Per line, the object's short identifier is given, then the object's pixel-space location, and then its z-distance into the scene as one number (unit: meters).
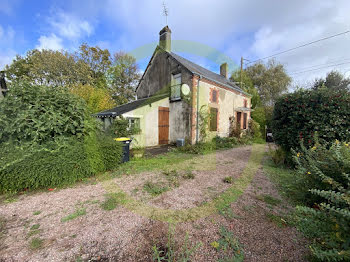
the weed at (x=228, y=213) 2.37
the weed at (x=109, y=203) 2.66
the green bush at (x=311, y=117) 3.94
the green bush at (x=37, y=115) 3.29
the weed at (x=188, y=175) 4.07
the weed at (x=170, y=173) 4.27
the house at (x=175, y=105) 8.27
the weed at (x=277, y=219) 2.20
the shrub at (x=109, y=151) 4.18
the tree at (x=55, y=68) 15.11
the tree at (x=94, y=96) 13.48
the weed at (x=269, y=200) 2.81
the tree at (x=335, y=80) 12.48
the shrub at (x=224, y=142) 8.93
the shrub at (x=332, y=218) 1.08
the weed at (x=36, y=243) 1.81
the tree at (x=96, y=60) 17.39
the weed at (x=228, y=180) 3.76
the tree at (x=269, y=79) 18.48
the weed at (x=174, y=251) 1.61
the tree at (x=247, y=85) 16.69
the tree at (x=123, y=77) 19.26
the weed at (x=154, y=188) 3.21
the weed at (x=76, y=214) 2.34
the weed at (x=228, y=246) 1.64
